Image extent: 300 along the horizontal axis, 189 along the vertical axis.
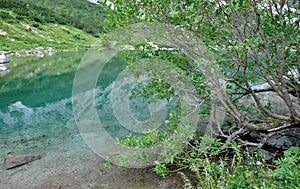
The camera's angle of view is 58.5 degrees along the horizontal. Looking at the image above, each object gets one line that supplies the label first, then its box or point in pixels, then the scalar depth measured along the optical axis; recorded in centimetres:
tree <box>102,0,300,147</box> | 477
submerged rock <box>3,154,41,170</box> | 723
